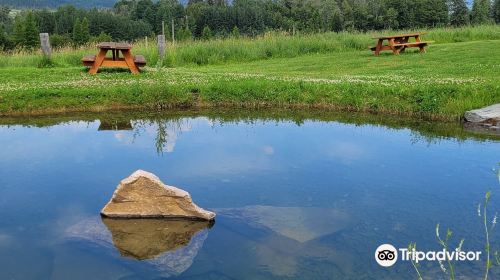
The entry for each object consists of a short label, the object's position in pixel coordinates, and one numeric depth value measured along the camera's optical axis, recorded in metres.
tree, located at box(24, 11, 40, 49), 75.04
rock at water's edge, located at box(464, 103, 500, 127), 13.81
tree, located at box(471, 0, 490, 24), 81.56
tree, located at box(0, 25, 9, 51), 80.96
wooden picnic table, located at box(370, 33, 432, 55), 26.52
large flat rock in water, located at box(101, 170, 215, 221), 8.12
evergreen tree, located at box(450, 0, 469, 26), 87.82
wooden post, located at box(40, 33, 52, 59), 24.39
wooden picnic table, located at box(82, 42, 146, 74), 20.54
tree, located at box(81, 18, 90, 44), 85.67
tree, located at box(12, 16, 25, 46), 74.19
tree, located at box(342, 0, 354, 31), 92.93
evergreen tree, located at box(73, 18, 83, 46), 85.35
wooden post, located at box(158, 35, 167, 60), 25.58
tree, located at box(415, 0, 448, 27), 78.00
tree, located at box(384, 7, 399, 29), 79.38
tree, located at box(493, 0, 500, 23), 82.62
